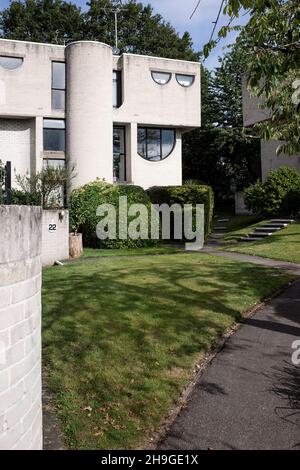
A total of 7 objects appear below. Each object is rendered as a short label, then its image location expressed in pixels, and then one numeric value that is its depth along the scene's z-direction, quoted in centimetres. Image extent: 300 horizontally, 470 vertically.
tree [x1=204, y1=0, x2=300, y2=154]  672
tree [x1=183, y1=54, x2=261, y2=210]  3666
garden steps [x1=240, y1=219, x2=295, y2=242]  2041
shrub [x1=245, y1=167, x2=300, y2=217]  2267
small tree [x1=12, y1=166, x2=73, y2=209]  1722
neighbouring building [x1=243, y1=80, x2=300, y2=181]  2769
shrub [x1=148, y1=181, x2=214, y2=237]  2170
